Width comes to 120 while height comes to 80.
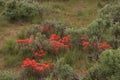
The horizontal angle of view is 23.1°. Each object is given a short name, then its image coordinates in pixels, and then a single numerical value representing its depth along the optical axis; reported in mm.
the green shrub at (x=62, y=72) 5809
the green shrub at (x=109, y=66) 5270
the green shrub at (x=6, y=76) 6273
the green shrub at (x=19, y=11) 10109
